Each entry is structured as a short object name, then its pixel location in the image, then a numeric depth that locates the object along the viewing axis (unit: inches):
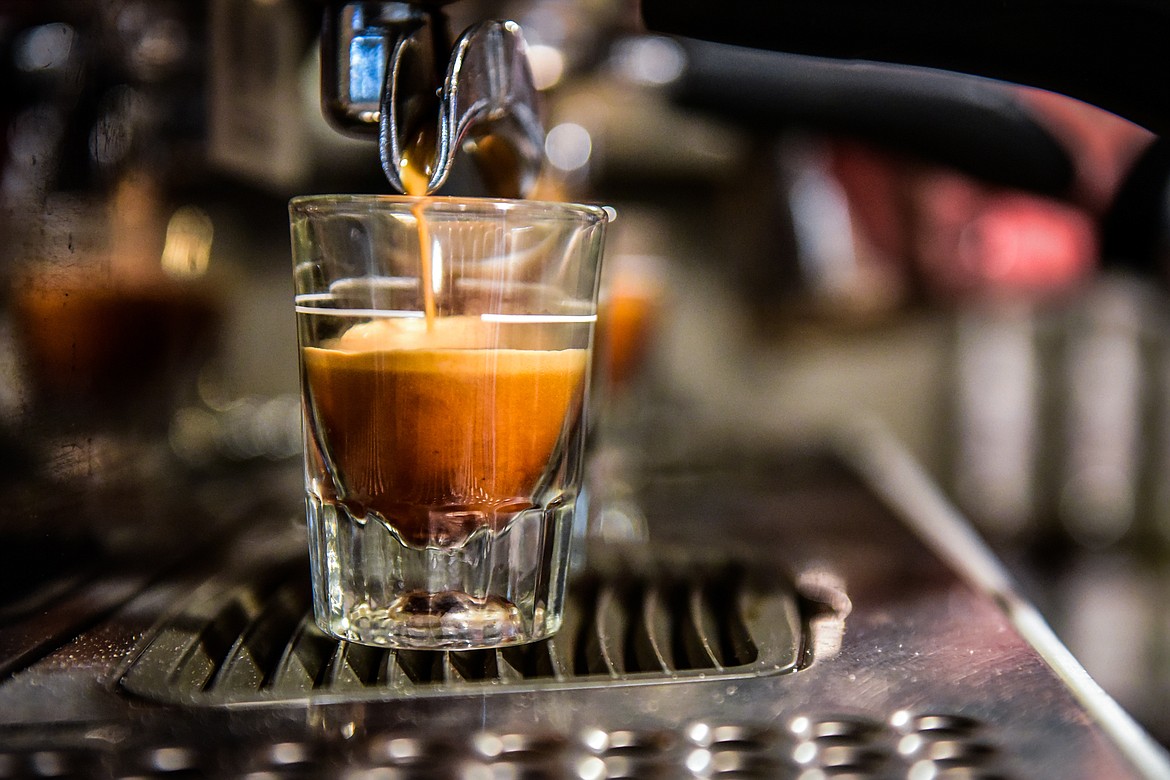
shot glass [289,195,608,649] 13.2
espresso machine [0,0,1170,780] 9.9
